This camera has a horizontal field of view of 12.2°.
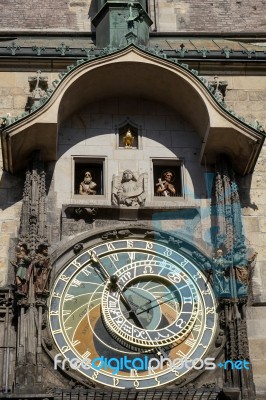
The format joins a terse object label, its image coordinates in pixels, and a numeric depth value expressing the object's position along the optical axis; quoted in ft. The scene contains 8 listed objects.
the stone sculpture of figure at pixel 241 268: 38.32
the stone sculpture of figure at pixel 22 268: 37.60
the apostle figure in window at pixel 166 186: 41.29
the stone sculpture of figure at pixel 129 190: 40.19
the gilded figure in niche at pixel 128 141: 41.93
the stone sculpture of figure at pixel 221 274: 38.42
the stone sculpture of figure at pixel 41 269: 37.78
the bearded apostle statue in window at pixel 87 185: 40.91
